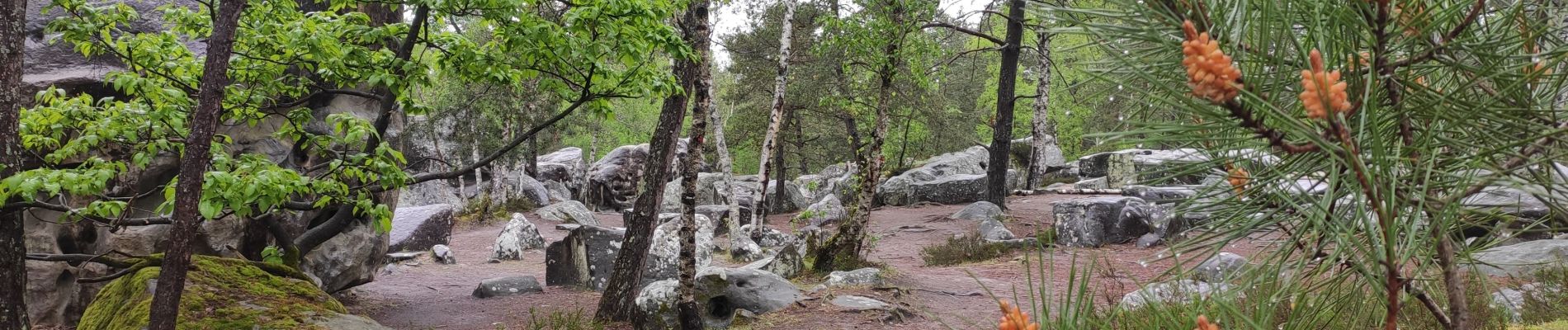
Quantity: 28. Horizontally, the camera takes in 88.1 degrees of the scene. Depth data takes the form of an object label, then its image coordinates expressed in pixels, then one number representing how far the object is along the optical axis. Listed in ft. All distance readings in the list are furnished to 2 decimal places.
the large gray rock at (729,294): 24.63
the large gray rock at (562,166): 103.04
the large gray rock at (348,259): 26.37
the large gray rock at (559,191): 94.02
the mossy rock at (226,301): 14.58
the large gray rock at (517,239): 46.78
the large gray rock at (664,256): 34.60
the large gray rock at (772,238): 53.42
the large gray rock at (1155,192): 44.95
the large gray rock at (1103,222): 40.45
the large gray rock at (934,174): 73.31
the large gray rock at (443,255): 44.83
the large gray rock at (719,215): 62.59
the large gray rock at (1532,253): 20.26
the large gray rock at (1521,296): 14.41
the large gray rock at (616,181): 90.63
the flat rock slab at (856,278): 29.73
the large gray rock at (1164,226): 35.60
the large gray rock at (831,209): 58.75
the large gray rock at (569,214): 69.72
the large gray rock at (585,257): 35.37
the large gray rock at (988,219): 43.19
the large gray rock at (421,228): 47.86
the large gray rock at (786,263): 33.53
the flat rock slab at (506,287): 32.58
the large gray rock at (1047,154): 91.50
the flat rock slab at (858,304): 24.88
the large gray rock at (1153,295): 4.15
